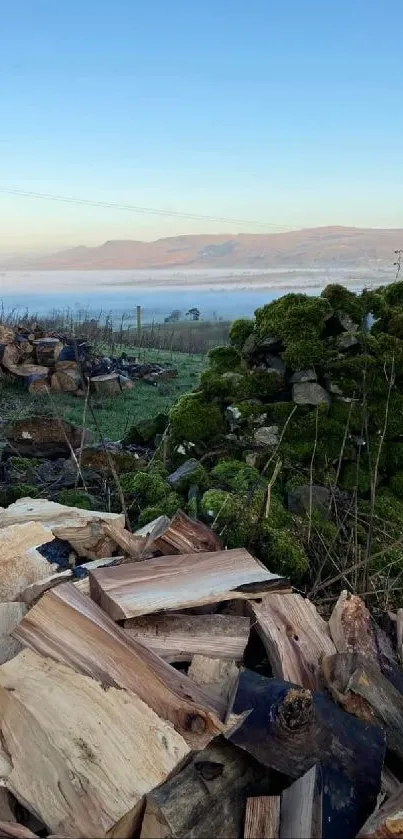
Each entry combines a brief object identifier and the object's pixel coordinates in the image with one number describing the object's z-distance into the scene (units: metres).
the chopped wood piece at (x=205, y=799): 1.93
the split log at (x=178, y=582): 2.71
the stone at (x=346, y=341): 5.63
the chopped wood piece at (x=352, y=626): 2.77
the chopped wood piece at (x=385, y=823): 1.79
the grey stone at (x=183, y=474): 4.59
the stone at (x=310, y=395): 5.48
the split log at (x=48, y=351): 12.82
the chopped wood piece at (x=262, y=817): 1.88
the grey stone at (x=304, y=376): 5.56
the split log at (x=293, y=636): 2.58
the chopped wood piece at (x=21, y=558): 3.19
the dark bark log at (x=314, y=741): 2.03
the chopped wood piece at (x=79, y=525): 3.43
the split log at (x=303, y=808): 1.82
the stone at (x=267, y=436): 5.35
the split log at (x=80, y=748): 2.04
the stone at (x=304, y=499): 4.53
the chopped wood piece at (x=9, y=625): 2.69
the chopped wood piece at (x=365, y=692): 2.35
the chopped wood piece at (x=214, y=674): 2.46
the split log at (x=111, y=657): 2.23
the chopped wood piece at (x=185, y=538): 3.28
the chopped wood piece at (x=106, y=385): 12.23
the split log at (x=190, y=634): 2.64
